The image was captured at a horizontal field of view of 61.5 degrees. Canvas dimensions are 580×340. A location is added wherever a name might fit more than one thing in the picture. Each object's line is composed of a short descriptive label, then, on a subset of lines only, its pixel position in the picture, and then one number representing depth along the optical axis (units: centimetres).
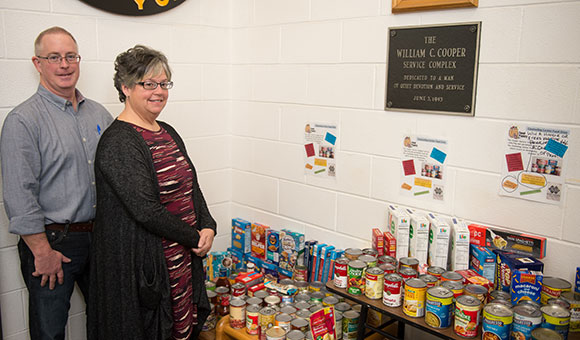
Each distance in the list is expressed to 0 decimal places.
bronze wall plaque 199
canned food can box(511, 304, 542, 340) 151
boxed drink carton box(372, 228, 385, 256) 213
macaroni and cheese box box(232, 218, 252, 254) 300
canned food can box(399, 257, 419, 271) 188
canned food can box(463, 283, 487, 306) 167
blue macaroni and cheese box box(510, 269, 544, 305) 166
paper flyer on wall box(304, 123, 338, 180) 255
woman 192
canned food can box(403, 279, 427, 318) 170
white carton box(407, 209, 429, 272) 196
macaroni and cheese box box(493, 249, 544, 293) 173
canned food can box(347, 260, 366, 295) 190
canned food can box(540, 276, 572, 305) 165
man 200
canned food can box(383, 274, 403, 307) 177
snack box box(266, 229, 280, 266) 274
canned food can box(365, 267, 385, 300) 183
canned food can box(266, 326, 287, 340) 203
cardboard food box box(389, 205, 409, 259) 203
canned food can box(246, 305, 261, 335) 215
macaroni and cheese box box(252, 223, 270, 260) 286
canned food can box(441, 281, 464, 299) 169
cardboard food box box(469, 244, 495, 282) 184
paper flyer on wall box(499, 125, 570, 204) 179
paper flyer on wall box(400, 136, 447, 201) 212
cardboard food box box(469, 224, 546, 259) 184
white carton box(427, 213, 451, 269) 193
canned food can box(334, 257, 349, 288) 195
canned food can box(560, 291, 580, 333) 155
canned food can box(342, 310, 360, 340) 209
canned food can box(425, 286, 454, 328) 163
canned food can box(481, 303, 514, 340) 152
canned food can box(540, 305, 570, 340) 149
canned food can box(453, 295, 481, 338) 158
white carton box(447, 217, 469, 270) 190
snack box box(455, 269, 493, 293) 178
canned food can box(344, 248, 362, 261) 207
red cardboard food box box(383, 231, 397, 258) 207
